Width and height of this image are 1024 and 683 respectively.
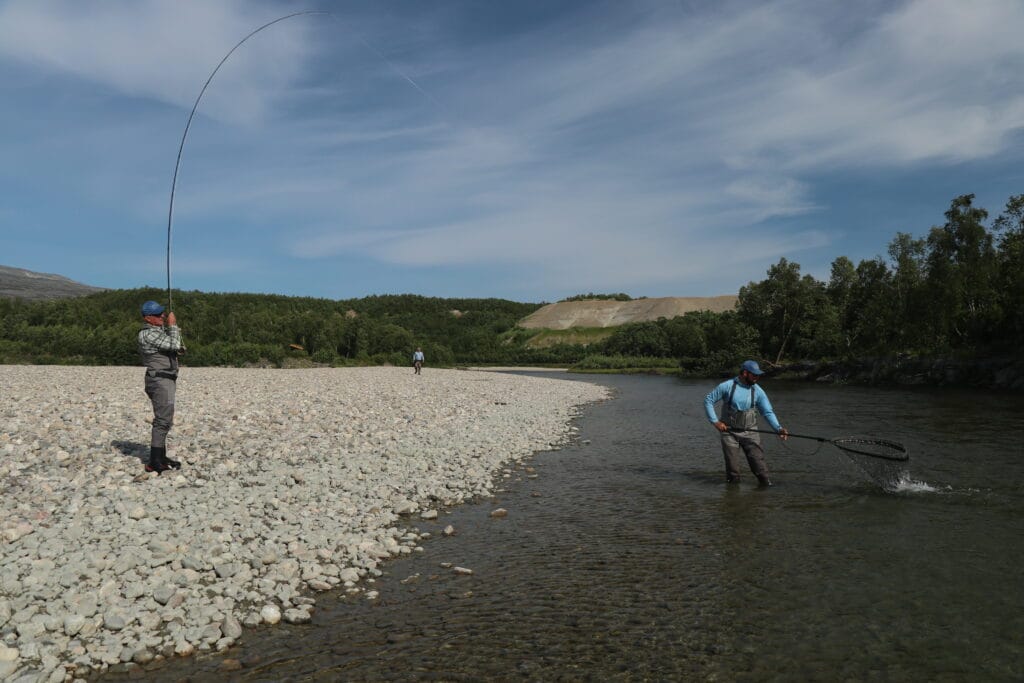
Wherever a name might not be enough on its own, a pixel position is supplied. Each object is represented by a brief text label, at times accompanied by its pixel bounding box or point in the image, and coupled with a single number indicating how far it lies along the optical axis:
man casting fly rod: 10.93
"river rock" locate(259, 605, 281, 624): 6.68
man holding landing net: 12.87
